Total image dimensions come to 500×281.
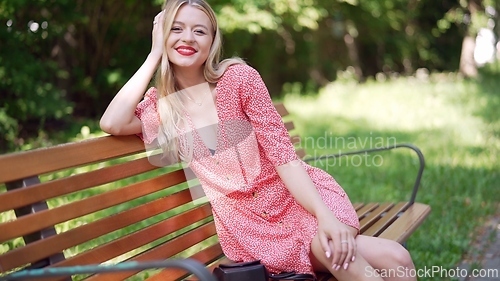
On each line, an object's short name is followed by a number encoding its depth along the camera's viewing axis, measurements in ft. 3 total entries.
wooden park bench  6.88
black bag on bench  7.63
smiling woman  8.52
